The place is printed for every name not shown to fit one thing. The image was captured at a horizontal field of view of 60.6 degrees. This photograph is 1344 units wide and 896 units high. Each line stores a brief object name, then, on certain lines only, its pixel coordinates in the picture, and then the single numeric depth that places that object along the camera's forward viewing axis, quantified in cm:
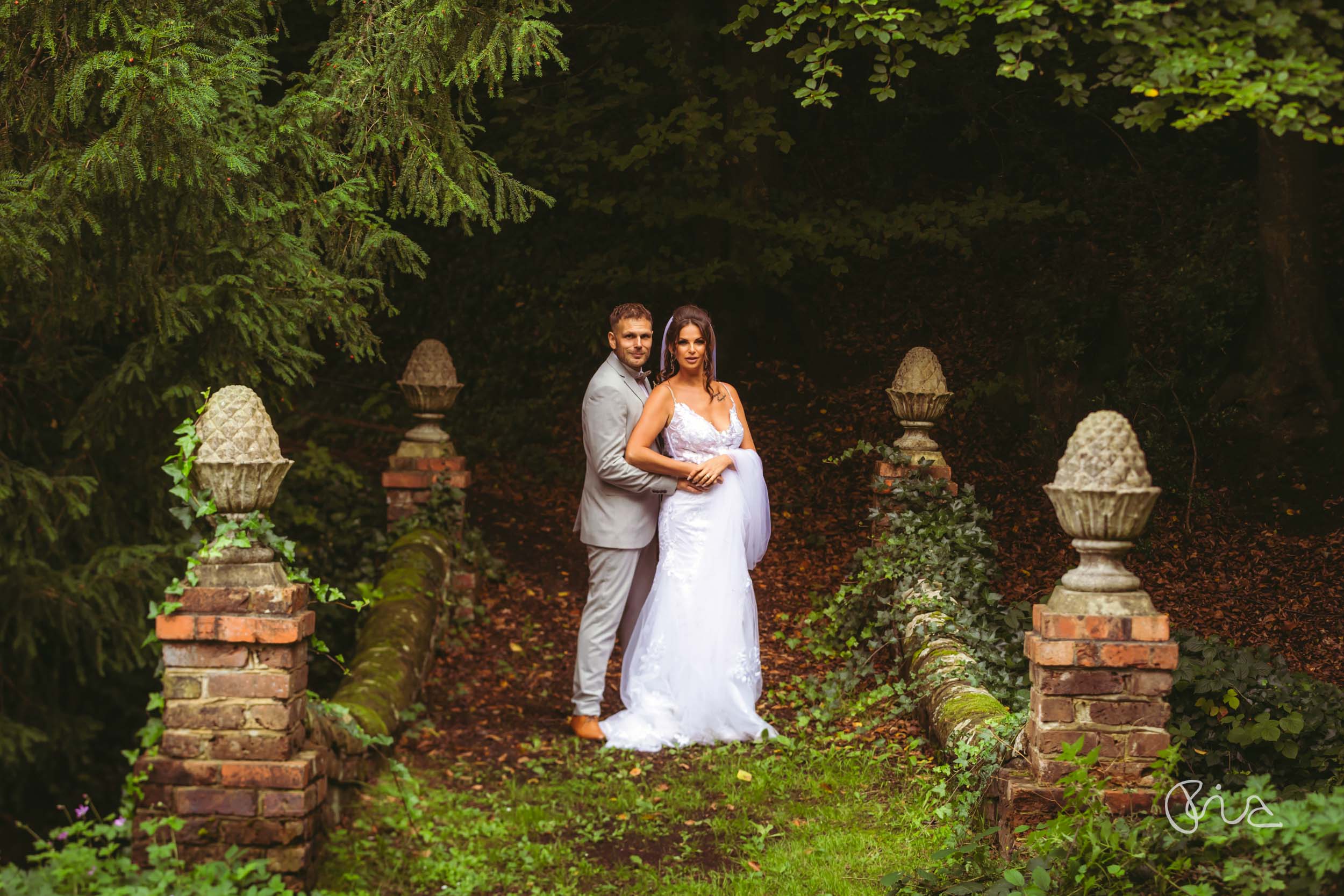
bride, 592
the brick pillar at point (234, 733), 421
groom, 594
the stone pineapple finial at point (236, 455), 422
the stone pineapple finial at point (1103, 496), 391
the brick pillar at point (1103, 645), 394
